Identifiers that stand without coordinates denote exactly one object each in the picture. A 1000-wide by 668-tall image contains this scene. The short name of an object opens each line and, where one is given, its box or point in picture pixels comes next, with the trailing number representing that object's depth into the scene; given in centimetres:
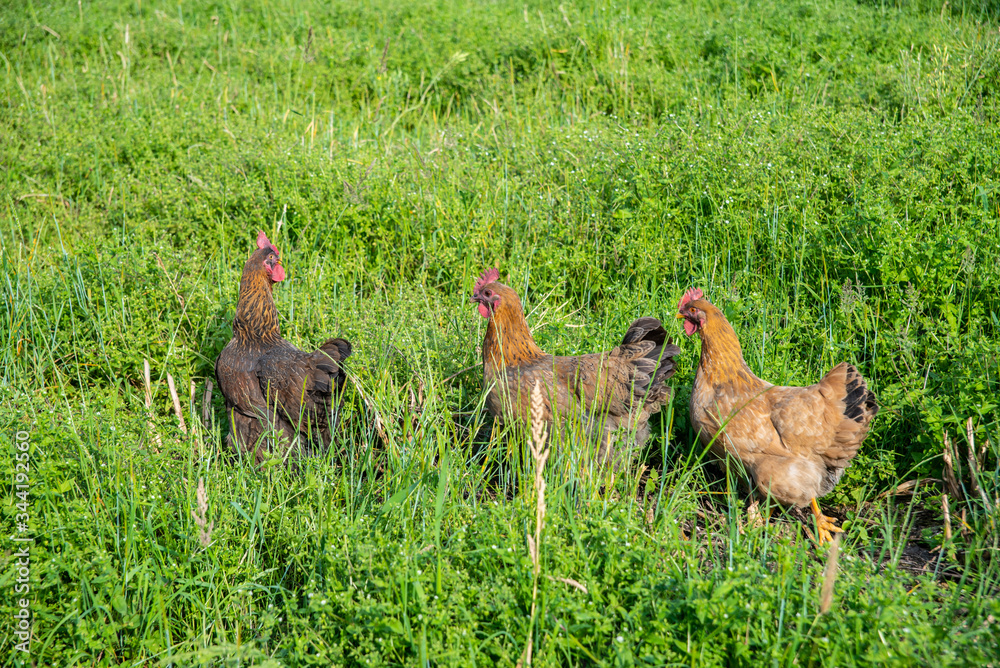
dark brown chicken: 758
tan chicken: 697
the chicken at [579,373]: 747
